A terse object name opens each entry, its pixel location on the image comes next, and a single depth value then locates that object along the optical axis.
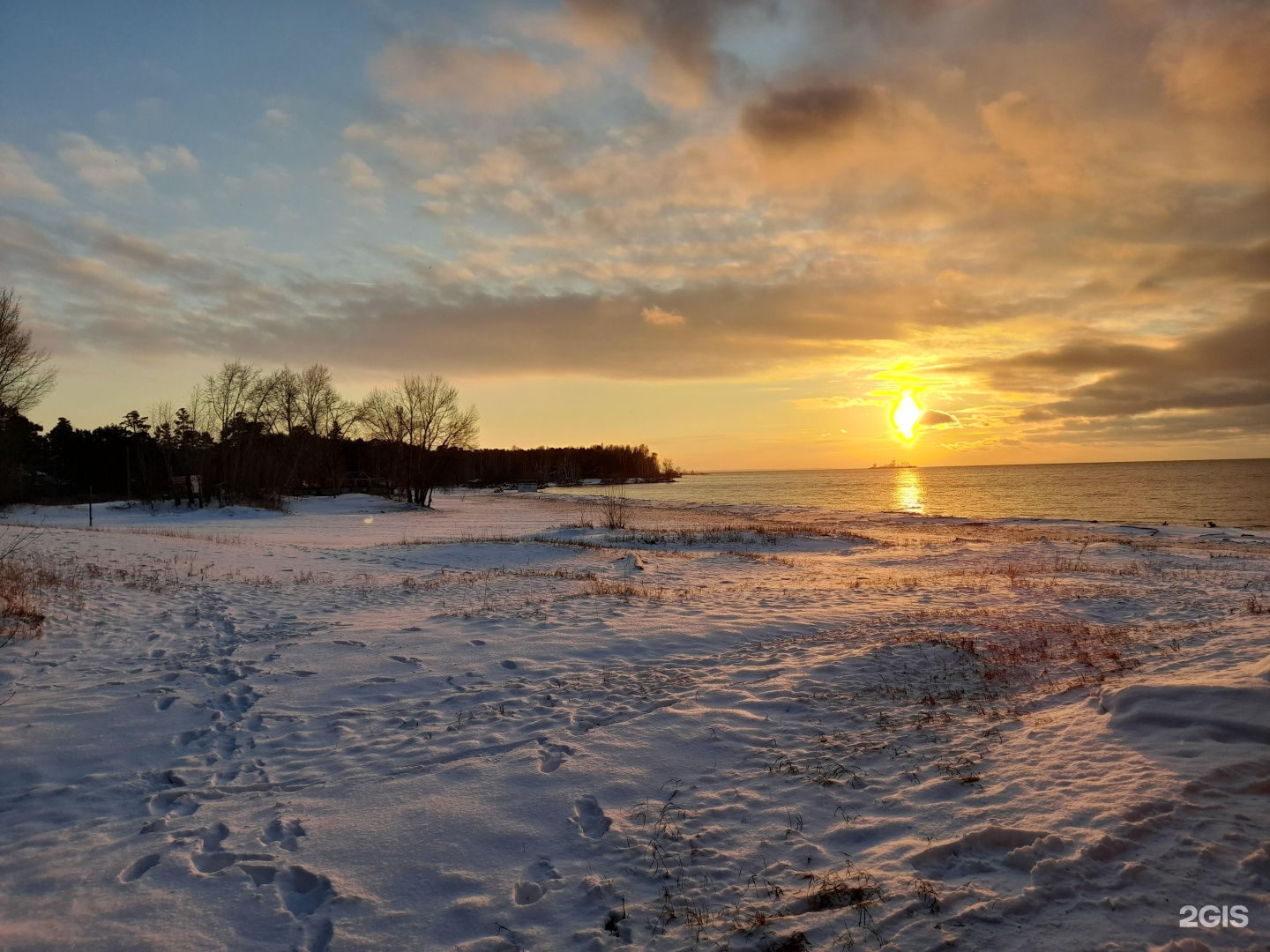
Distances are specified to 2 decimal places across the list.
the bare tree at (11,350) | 25.75
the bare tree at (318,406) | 76.00
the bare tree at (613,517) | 36.40
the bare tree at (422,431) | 64.31
